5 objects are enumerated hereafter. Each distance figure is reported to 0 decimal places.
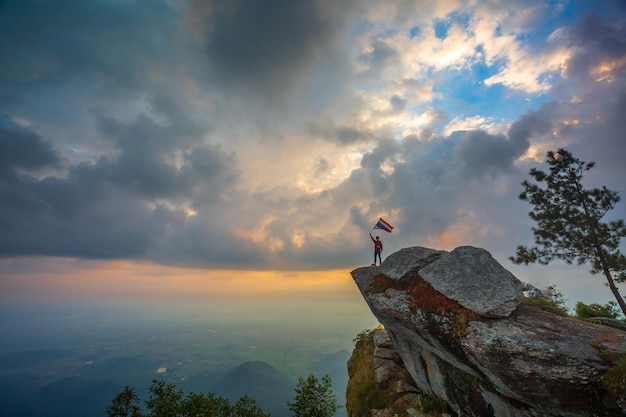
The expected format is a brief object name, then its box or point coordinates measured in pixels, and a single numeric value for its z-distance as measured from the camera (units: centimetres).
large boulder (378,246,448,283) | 1954
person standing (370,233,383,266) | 2409
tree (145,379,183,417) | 2425
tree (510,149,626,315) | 2016
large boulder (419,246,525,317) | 1477
